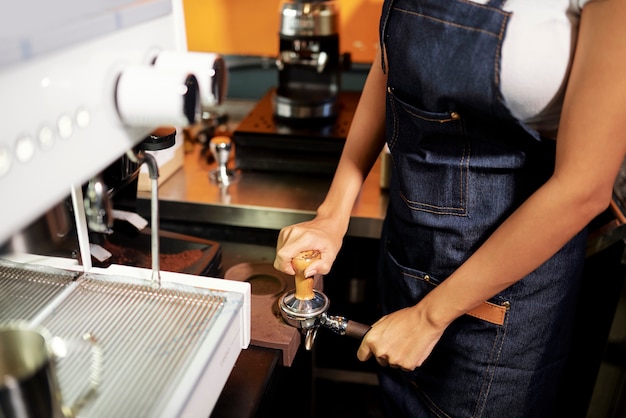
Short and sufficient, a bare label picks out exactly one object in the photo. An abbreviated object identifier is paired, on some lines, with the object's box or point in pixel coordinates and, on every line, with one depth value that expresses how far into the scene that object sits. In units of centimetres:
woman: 77
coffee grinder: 146
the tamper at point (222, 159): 150
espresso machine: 51
